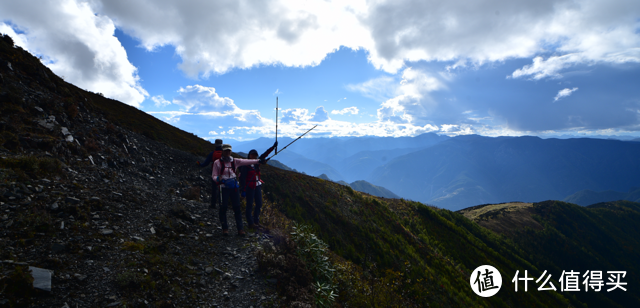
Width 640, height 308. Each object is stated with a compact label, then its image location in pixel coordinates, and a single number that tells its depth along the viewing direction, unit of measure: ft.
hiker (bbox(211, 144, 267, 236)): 29.81
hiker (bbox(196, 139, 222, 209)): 34.23
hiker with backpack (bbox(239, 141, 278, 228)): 33.76
